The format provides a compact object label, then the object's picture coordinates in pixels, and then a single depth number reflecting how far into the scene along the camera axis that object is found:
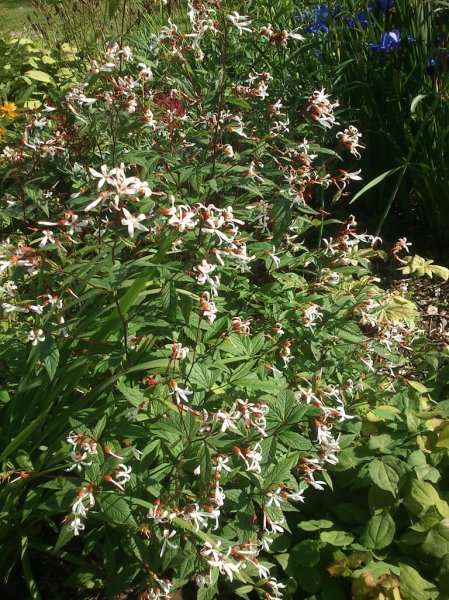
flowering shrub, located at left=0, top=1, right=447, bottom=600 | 1.64
